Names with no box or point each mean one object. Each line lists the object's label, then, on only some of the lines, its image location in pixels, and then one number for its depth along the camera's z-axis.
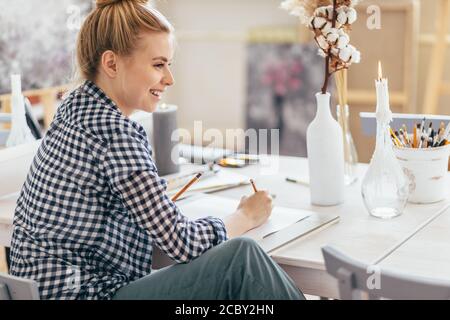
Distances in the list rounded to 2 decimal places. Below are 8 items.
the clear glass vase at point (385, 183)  2.50
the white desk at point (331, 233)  2.23
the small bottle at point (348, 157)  2.82
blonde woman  2.18
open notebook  2.36
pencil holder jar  2.57
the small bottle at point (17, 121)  2.98
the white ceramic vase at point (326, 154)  2.61
